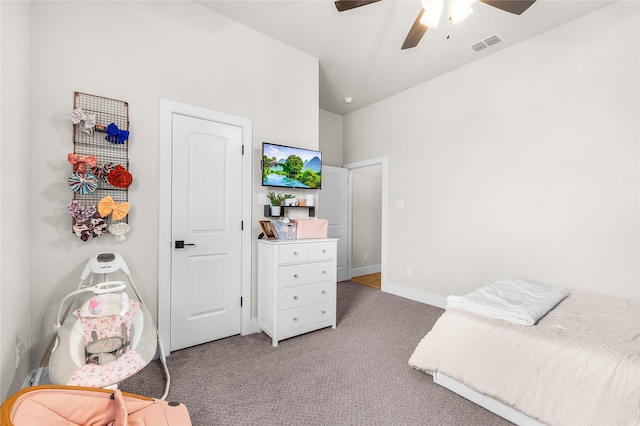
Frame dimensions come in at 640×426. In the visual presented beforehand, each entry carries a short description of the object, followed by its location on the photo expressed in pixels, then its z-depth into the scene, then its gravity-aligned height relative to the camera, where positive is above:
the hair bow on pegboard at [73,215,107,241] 1.90 -0.10
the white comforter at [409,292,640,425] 1.31 -0.81
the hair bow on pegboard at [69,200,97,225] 1.86 +0.01
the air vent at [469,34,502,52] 2.86 +1.84
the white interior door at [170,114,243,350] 2.37 -0.15
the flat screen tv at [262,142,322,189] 2.82 +0.52
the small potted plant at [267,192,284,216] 2.86 +0.13
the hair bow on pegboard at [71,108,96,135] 1.89 +0.65
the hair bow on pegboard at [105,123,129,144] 2.00 +0.59
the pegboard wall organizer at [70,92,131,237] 1.95 +0.53
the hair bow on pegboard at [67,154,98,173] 1.85 +0.36
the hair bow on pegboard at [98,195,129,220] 1.92 +0.04
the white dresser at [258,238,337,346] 2.53 -0.70
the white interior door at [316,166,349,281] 4.64 +0.13
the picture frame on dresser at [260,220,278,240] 2.71 -0.16
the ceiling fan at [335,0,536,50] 1.72 +1.33
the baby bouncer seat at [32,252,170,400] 1.48 -0.76
